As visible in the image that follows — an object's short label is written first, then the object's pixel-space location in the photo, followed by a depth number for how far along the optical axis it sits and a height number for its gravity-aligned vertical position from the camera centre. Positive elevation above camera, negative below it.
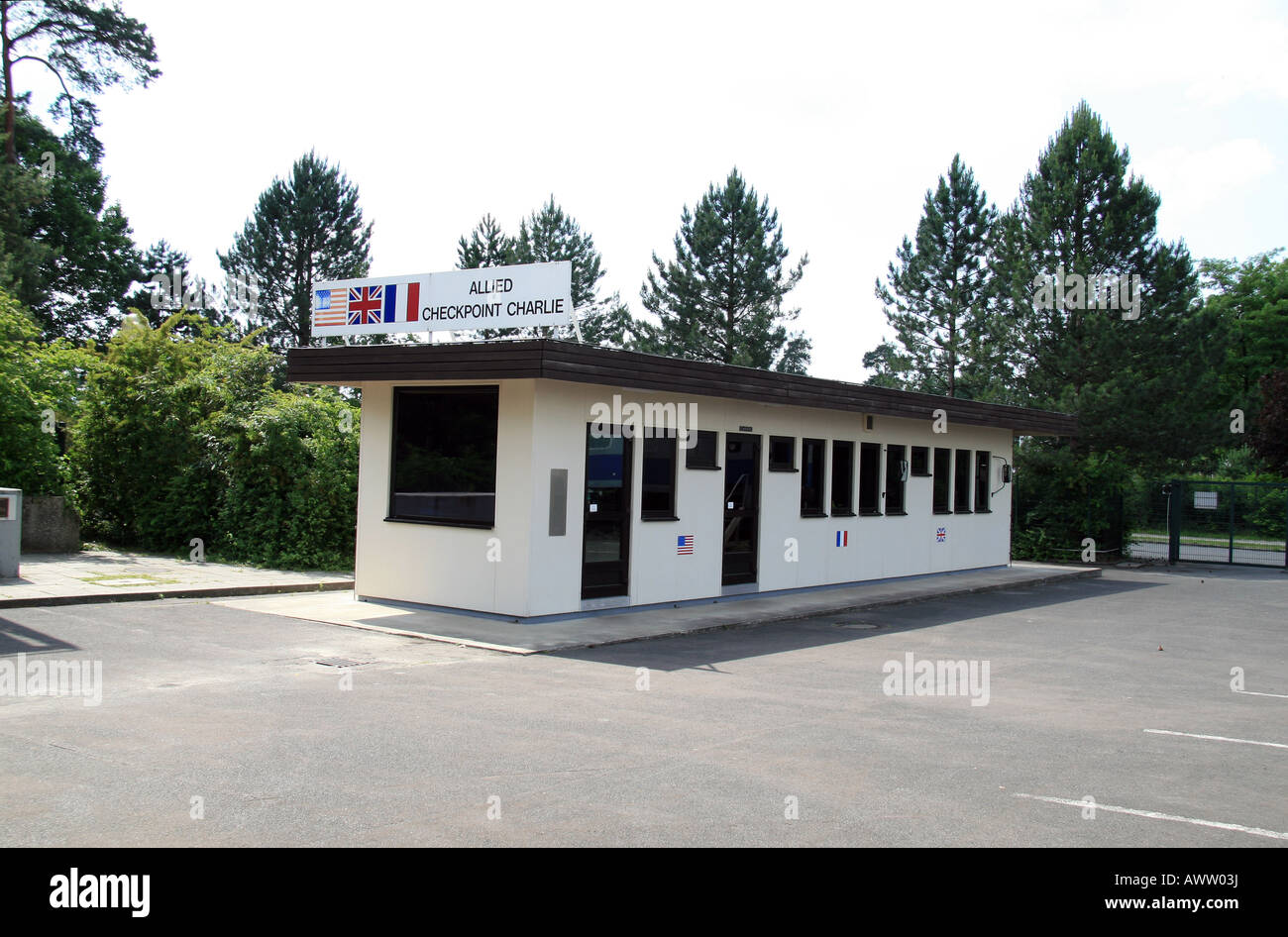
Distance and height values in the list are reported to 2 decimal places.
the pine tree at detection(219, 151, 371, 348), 42.94 +10.01
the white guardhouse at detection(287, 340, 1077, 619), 12.64 +0.30
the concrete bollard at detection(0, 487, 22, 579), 14.18 -0.67
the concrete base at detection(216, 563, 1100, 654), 11.55 -1.53
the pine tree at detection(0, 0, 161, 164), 31.59 +13.64
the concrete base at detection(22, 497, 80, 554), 18.08 -0.72
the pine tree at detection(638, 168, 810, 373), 43.31 +8.94
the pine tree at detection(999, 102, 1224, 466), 30.62 +5.87
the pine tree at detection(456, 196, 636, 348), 44.06 +10.24
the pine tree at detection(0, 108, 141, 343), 32.59 +9.21
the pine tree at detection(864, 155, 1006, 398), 42.44 +9.01
